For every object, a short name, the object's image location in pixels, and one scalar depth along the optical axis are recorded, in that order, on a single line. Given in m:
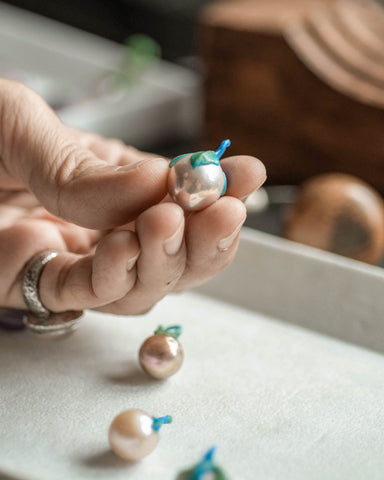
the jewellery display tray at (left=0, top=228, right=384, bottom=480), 0.33
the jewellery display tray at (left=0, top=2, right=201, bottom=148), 0.86
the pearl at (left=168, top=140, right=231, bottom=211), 0.32
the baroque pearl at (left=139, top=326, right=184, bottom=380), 0.38
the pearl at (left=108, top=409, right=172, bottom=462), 0.31
